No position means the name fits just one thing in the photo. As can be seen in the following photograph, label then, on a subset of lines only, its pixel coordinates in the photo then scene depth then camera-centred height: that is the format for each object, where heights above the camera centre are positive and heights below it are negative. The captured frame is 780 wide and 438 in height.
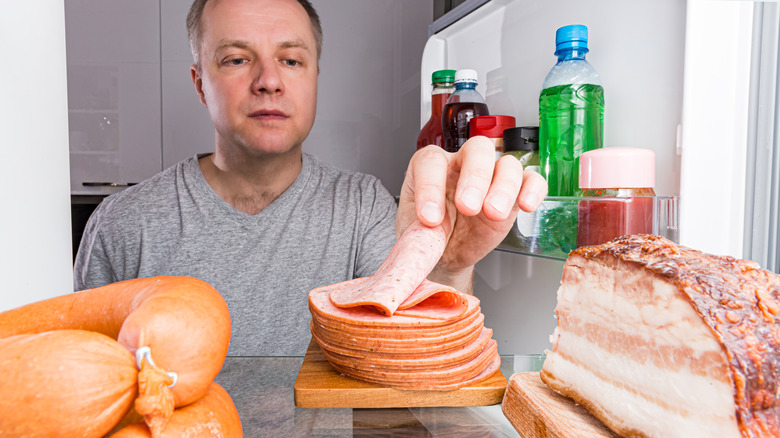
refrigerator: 0.72 +0.16
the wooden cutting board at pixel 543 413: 0.48 -0.24
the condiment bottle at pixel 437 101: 1.33 +0.27
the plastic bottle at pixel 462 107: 1.14 +0.22
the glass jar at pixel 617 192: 0.72 +0.01
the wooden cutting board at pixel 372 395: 0.56 -0.25
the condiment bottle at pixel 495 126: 1.06 +0.16
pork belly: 0.38 -0.13
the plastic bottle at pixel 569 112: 0.87 +0.16
